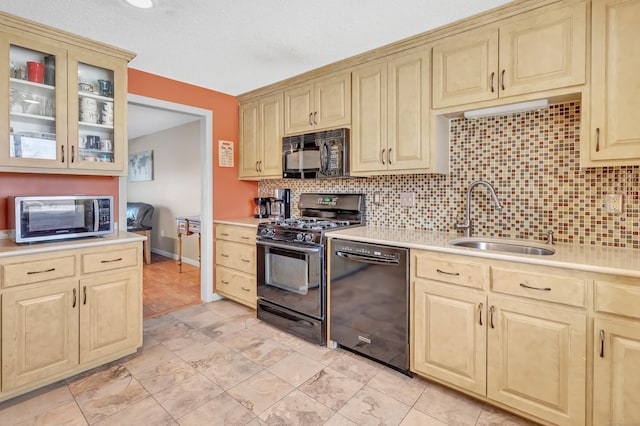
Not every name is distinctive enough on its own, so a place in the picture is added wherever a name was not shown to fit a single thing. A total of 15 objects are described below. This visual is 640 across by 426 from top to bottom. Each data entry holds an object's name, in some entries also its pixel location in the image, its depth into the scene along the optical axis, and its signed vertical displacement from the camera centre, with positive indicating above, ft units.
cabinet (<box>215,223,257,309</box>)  10.57 -1.88
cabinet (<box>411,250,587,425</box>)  5.09 -2.19
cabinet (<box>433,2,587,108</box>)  5.80 +2.98
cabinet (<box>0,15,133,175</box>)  6.86 +2.40
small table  14.55 -0.87
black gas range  8.39 -1.61
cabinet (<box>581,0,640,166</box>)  5.29 +2.08
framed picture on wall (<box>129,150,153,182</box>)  20.24 +2.69
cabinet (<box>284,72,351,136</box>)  9.09 +3.10
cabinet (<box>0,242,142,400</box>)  6.13 -2.22
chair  17.37 -0.69
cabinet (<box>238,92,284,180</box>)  10.98 +2.50
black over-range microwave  9.07 +1.59
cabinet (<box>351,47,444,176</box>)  7.63 +2.30
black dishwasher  6.94 -2.12
